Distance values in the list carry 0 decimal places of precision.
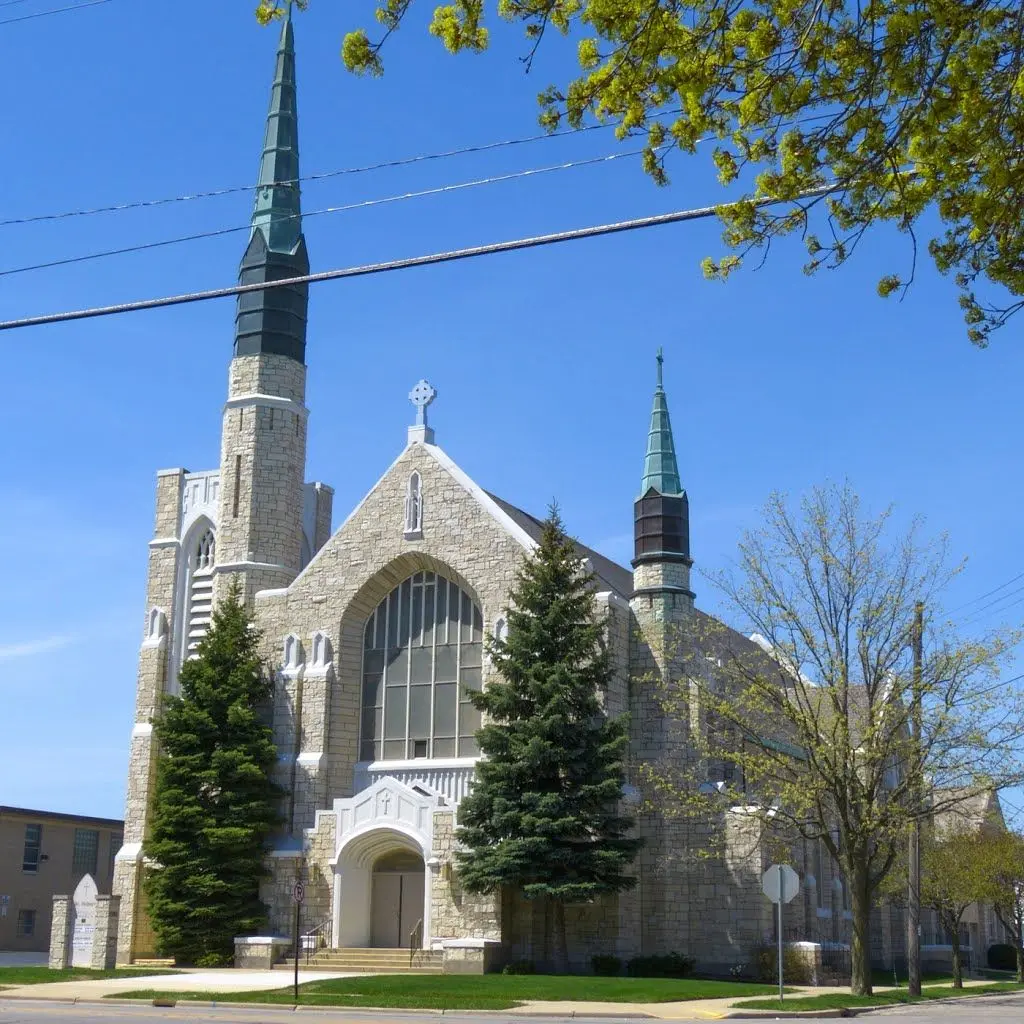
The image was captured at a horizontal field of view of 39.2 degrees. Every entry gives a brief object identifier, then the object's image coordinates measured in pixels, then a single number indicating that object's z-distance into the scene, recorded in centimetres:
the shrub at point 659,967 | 3297
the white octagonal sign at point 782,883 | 2472
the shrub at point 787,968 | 3297
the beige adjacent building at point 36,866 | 5319
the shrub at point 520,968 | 3142
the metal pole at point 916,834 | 2903
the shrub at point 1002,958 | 6291
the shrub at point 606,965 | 3272
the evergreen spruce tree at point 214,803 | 3528
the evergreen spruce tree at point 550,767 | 3152
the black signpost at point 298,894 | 2505
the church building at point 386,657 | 3459
